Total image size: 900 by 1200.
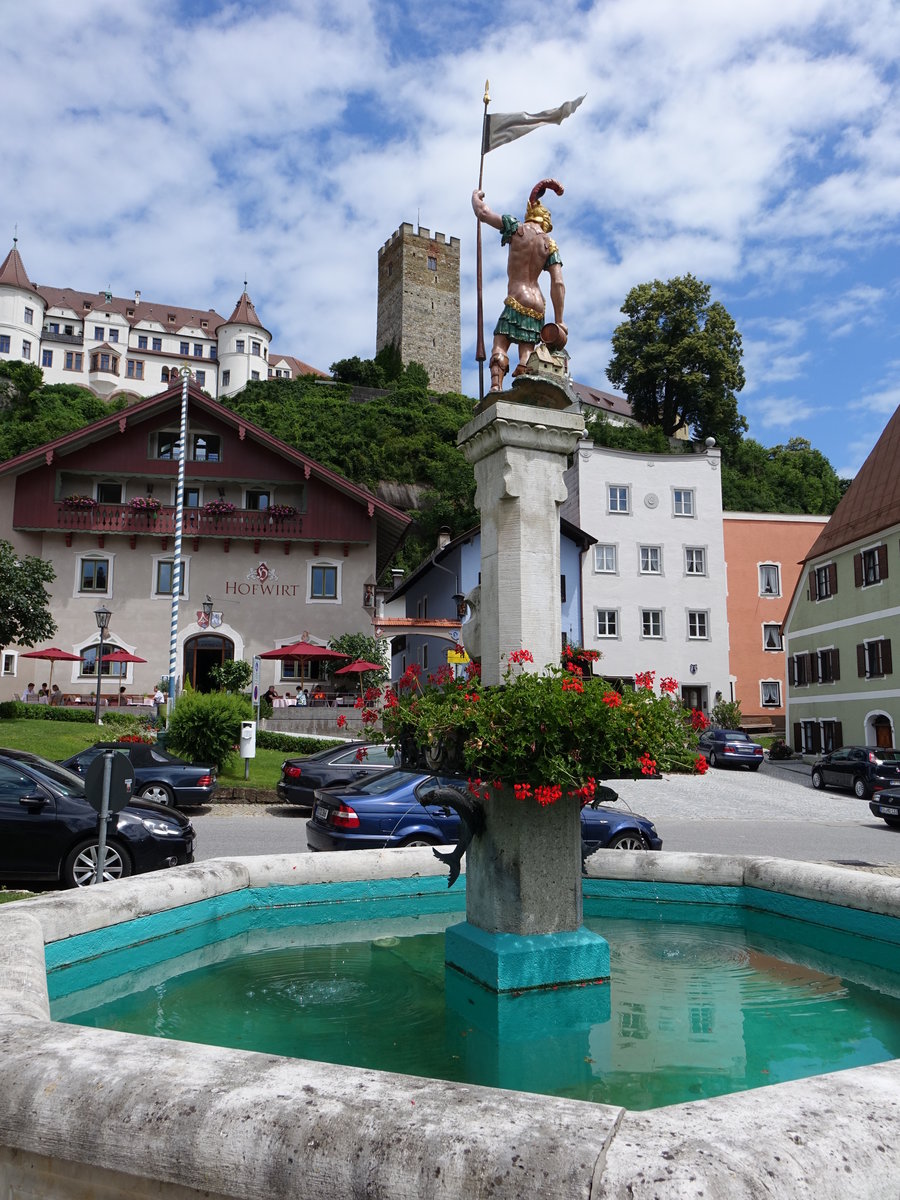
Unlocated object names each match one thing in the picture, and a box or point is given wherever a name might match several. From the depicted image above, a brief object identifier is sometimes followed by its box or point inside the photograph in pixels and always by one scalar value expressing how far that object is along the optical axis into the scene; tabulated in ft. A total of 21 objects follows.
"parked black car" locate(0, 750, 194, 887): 32.17
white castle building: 328.49
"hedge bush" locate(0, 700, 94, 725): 95.09
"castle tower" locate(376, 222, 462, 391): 351.46
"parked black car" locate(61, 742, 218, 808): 57.77
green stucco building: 110.42
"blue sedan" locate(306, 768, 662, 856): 35.83
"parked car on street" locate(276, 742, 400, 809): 58.23
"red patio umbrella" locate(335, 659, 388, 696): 105.91
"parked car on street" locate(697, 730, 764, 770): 108.17
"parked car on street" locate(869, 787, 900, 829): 65.26
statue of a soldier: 25.16
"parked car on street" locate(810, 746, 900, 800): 86.17
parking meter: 69.02
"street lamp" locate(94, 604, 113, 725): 89.93
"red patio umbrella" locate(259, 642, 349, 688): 107.65
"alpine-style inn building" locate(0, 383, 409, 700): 117.50
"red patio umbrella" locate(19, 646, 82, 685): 104.53
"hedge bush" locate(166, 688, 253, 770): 71.05
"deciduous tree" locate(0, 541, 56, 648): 92.27
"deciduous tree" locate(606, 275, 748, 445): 215.92
